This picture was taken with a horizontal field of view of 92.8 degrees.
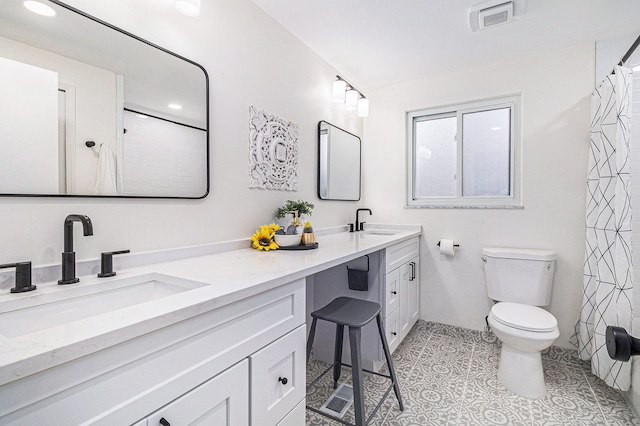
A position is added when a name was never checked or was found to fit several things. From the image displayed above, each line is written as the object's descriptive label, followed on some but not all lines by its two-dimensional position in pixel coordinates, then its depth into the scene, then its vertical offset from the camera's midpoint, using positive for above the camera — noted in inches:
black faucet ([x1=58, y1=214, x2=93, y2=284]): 37.6 -5.3
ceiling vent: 69.0 +46.6
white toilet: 69.7 -25.7
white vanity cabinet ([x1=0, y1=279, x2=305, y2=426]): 21.2 -15.1
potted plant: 75.1 -0.3
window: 98.4 +19.0
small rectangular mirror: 94.6 +15.4
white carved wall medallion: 69.9 +14.1
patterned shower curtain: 67.2 -4.8
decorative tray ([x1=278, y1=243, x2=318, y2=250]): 66.4 -8.4
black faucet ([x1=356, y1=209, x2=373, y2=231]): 114.0 -5.6
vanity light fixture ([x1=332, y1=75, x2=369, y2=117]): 96.3 +37.1
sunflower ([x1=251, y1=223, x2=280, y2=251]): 65.8 -6.7
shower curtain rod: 62.5 +34.4
